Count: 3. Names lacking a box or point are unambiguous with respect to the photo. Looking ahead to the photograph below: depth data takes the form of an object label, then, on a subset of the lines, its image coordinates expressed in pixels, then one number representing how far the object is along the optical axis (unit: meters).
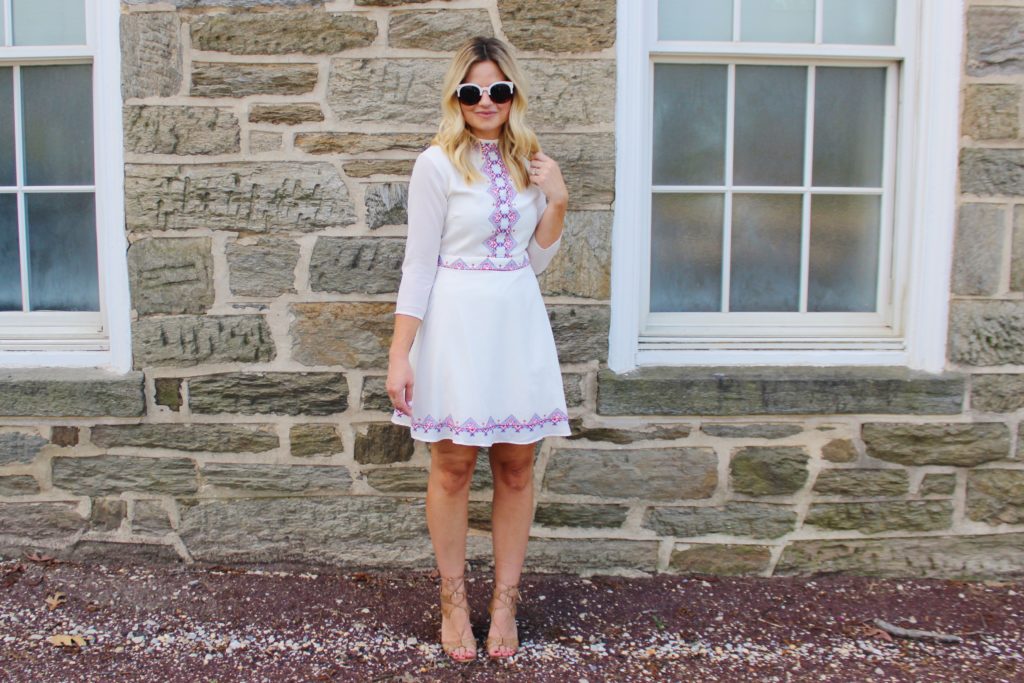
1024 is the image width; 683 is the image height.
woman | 2.50
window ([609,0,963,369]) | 3.31
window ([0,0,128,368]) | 3.31
